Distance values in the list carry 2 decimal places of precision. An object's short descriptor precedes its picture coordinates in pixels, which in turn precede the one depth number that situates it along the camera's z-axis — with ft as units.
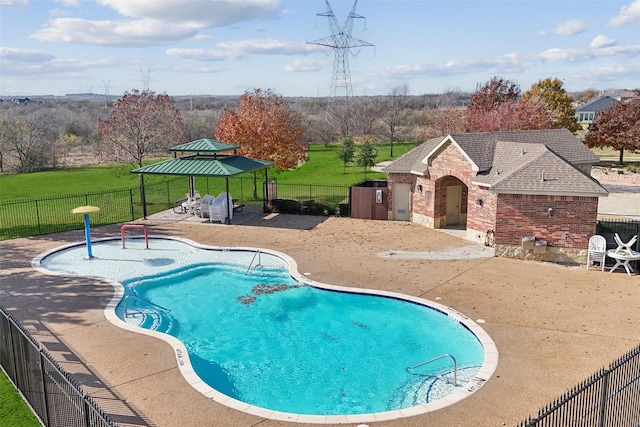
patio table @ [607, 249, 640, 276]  62.69
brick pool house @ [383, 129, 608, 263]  67.31
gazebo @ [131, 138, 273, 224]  90.33
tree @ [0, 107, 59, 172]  180.24
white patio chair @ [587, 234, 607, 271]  64.85
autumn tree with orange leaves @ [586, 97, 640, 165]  156.46
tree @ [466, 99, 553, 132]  126.00
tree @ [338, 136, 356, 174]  158.92
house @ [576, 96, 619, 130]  348.18
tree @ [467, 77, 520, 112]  162.04
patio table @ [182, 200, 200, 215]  100.99
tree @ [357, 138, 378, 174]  150.10
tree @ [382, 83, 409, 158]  252.83
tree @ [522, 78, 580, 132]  197.01
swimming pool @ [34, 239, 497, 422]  39.24
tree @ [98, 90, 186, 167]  121.49
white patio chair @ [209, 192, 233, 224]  94.43
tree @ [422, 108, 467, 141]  140.67
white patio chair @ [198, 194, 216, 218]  97.04
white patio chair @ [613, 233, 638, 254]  63.36
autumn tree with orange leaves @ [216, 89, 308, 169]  106.83
